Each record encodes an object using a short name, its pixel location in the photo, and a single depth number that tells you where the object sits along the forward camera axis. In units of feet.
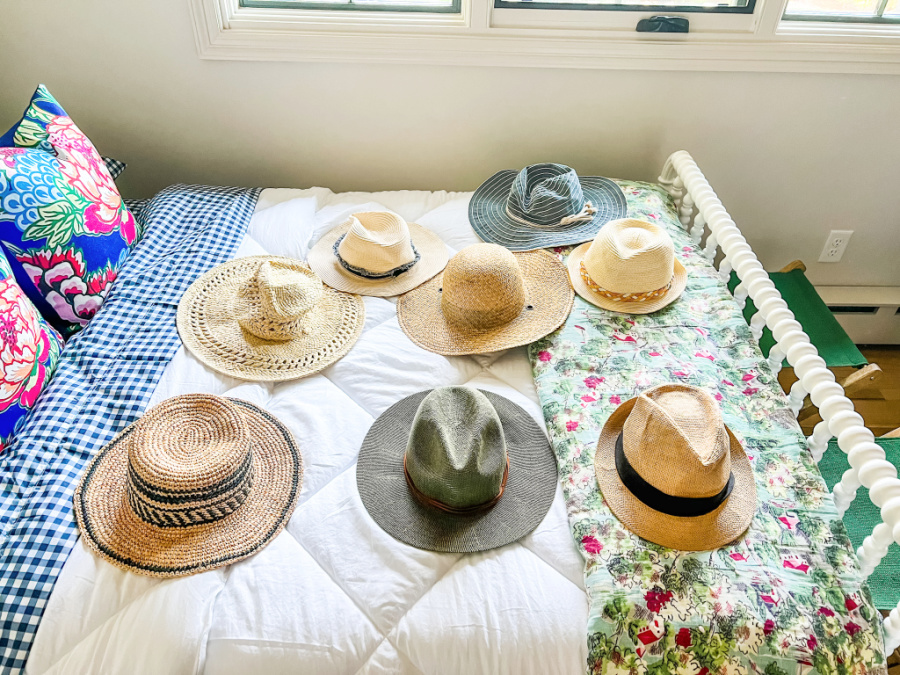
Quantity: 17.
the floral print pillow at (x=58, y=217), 4.69
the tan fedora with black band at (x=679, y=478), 3.68
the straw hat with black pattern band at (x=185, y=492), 3.65
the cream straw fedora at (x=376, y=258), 5.41
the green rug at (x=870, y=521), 4.37
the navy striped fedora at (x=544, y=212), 5.82
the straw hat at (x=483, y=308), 4.86
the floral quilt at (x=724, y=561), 3.32
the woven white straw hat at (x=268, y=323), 4.76
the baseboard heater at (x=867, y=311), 7.83
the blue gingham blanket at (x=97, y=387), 3.51
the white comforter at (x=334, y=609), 3.35
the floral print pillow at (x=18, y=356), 4.12
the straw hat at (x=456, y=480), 3.78
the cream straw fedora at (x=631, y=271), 5.01
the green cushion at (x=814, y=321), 6.31
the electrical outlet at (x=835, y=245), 7.57
